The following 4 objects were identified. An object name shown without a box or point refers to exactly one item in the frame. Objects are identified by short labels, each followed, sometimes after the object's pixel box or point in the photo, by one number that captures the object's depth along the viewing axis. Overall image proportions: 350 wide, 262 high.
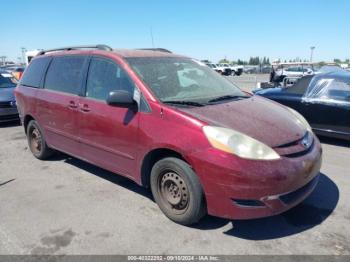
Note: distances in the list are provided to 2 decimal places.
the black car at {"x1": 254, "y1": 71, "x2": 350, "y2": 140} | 6.18
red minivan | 3.01
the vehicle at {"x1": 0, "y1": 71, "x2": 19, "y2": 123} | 8.85
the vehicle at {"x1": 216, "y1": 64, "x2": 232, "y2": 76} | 46.84
